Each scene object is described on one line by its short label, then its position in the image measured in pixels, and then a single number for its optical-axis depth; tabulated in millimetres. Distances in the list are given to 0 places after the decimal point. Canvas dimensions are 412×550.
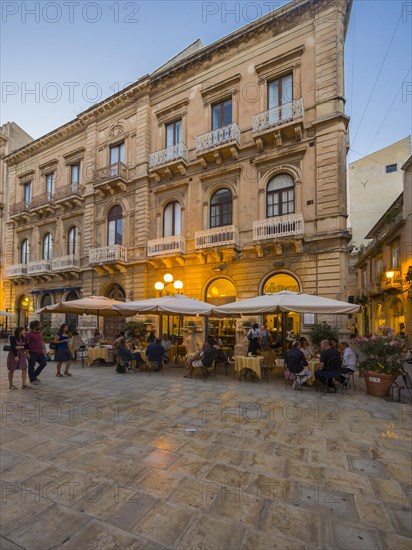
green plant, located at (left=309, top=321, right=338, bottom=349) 12062
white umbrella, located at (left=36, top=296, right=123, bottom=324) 11445
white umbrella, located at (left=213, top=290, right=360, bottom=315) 8008
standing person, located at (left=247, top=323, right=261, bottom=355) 11031
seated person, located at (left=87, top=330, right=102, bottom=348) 12932
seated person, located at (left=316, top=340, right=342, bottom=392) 7535
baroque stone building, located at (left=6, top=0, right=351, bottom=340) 13500
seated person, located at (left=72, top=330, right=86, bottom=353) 12216
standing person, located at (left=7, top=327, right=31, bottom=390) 7543
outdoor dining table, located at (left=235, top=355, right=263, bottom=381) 8961
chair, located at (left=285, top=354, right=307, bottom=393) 7801
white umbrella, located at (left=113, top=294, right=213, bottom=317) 9531
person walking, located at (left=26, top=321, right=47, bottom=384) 8344
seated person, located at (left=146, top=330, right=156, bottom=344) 12266
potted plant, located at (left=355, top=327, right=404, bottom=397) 7312
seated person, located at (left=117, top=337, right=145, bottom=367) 10109
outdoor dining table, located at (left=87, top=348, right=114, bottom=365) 11758
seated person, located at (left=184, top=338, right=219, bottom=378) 9211
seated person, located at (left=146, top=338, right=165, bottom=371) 10250
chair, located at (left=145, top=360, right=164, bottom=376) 10328
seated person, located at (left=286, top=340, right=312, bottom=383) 7801
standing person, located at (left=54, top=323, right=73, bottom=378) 9539
